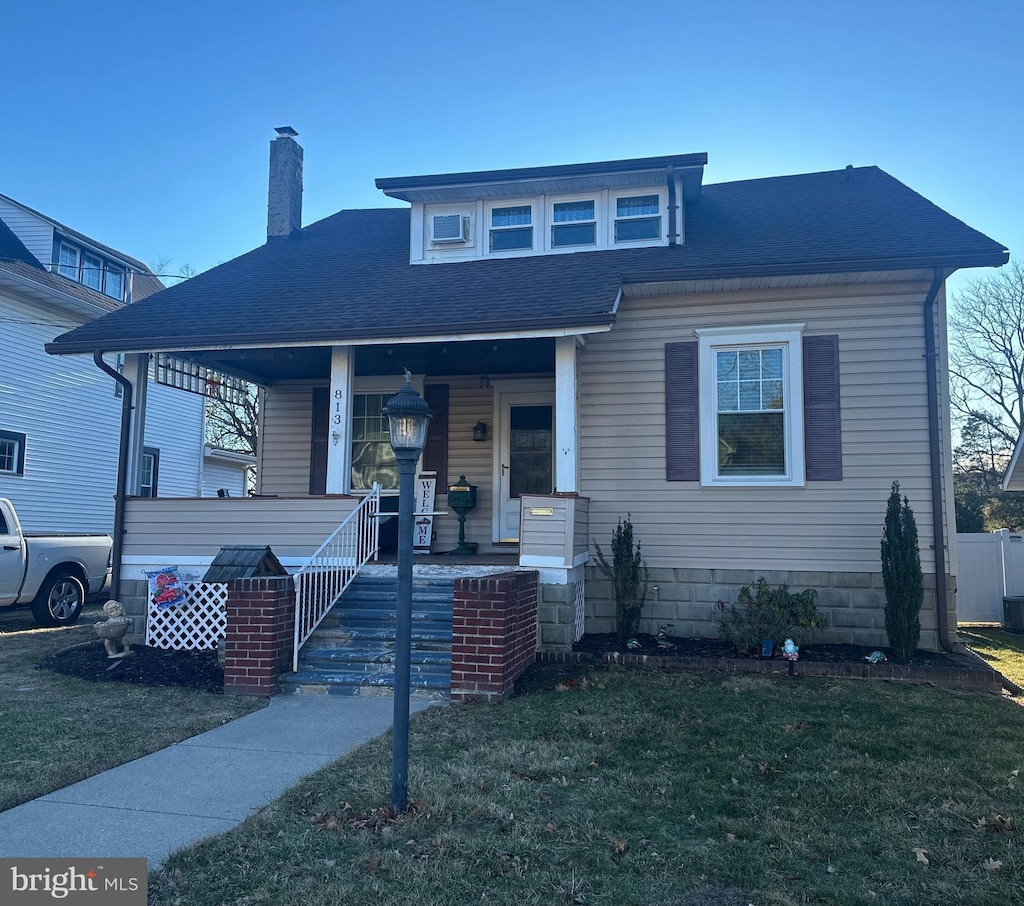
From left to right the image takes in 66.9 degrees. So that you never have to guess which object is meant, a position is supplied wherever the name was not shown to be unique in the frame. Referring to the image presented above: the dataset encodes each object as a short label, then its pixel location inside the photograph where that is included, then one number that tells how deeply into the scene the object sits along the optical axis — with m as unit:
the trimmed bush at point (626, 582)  8.23
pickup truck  10.69
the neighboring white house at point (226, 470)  23.19
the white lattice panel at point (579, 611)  8.24
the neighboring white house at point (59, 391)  15.26
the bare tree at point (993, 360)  26.83
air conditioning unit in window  10.84
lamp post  3.96
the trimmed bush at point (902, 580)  7.49
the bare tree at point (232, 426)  27.88
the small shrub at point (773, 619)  7.66
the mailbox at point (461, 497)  10.50
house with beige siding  8.26
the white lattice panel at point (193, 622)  8.74
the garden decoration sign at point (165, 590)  8.70
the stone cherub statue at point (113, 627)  7.96
